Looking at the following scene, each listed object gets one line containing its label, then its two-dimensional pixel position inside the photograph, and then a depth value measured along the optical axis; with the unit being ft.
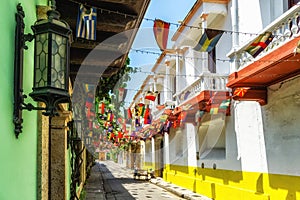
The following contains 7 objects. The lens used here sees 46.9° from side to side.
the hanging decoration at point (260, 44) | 26.11
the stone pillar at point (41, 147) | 11.77
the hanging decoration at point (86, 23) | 16.75
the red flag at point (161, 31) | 24.29
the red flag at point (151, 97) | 59.88
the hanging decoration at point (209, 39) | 27.96
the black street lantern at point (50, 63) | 8.72
